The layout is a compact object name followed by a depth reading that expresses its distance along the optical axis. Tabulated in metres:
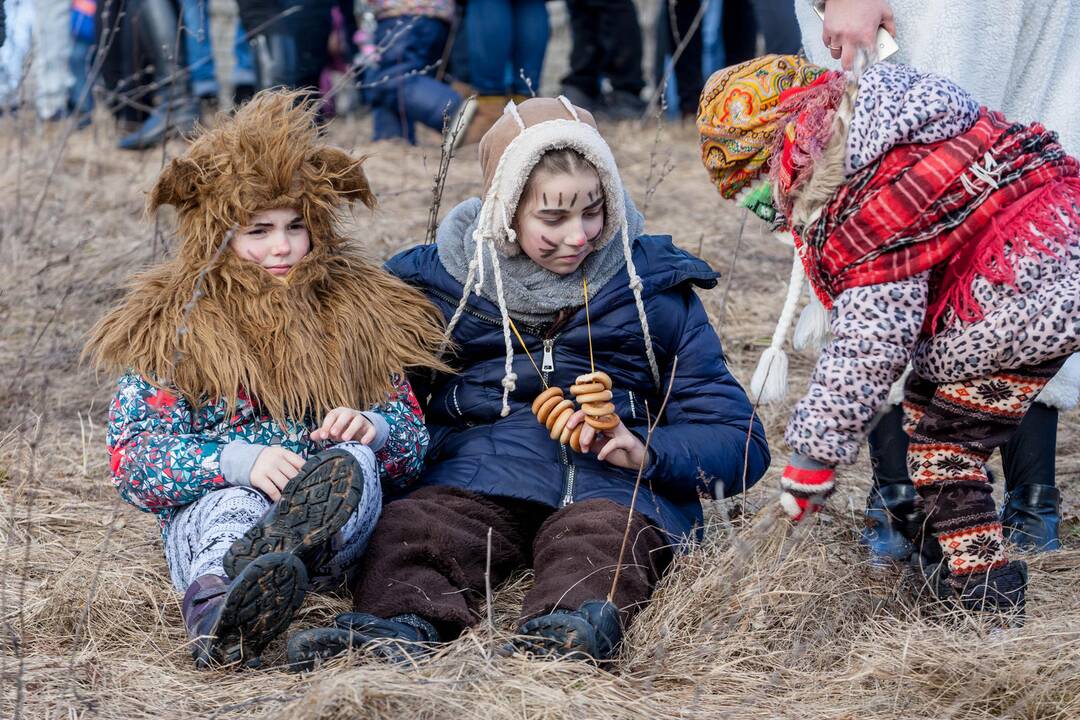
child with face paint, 5.78
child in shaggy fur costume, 5.67
